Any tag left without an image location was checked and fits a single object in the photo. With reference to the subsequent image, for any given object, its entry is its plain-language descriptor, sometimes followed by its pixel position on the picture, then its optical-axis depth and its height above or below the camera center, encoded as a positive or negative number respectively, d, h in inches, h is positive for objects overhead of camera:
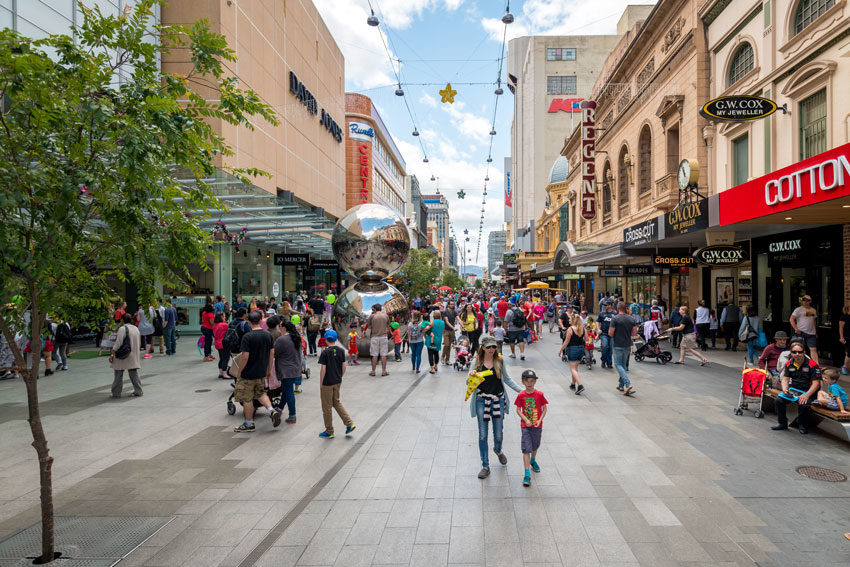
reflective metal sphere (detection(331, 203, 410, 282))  614.2 +54.5
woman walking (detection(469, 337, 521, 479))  239.9 -50.9
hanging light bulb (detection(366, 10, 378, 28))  662.5 +336.0
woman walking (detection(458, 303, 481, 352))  555.6 -41.2
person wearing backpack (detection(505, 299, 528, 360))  579.5 -43.1
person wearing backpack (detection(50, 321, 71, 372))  531.6 -51.5
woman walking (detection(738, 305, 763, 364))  520.1 -47.9
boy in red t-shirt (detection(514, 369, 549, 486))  230.1 -55.7
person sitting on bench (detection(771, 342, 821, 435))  297.3 -56.1
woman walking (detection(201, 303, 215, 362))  591.2 -42.1
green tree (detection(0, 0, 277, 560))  156.3 +39.6
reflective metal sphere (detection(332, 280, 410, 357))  591.2 -20.8
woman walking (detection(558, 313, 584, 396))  419.8 -48.0
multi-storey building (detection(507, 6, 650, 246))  2751.0 +1061.1
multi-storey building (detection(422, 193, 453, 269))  6456.7 +954.3
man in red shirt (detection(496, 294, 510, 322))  791.7 -32.2
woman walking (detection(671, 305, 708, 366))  557.4 -57.4
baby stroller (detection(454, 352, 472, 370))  534.0 -75.9
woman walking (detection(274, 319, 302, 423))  327.0 -46.7
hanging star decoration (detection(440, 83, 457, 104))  804.0 +295.5
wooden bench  275.3 -74.5
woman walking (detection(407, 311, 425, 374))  518.9 -49.5
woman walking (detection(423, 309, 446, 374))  531.9 -53.1
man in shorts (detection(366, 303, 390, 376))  503.8 -47.4
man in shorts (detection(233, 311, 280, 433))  318.3 -51.0
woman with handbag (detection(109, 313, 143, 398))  399.4 -51.8
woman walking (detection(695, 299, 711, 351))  665.6 -47.6
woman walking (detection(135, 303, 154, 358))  631.2 -43.6
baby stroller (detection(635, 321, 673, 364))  567.8 -69.6
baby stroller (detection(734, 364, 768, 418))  337.4 -66.5
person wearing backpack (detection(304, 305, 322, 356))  599.5 -46.7
